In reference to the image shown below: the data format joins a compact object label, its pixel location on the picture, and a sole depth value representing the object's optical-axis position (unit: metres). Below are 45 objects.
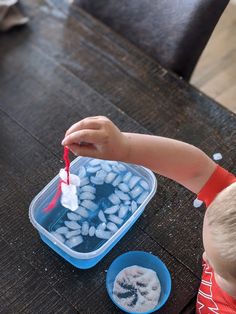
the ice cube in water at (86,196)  0.94
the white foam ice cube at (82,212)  0.93
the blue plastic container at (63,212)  0.85
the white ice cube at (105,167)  0.97
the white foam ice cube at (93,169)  0.97
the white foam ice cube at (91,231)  0.91
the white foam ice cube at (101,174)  0.96
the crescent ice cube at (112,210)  0.93
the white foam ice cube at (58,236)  0.88
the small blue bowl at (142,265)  0.87
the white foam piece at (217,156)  1.09
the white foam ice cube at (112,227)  0.92
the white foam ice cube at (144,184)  0.97
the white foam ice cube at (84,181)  0.95
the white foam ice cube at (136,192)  0.96
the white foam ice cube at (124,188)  0.96
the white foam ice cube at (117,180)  0.97
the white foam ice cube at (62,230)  0.90
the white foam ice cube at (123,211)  0.93
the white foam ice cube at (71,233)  0.90
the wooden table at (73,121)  0.87
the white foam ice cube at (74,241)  0.89
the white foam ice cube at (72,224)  0.91
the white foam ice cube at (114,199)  0.95
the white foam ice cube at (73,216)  0.93
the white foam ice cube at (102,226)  0.92
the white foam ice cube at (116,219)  0.92
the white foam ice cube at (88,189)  0.95
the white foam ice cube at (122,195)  0.95
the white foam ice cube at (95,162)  0.97
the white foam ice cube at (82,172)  0.96
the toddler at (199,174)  0.72
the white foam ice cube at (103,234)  0.90
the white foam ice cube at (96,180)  0.96
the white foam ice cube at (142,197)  0.95
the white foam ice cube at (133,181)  0.97
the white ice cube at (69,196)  0.90
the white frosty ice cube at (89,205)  0.94
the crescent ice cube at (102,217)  0.93
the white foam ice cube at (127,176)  0.97
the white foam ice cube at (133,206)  0.94
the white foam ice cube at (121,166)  0.98
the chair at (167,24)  1.14
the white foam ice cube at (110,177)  0.97
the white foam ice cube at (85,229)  0.91
